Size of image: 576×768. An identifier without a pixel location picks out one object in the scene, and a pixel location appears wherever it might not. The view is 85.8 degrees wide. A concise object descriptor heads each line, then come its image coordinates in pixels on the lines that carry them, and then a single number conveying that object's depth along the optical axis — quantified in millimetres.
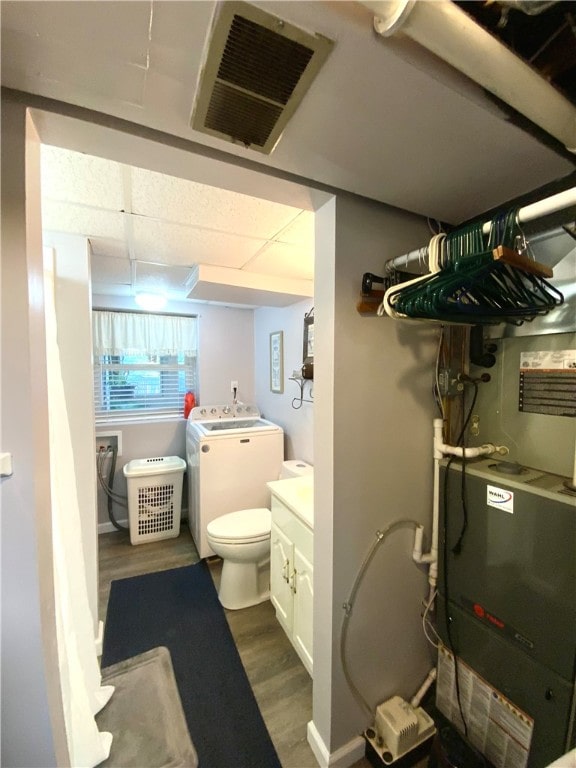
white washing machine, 2463
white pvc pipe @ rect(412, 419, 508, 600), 1195
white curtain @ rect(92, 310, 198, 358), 3000
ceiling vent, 550
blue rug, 1272
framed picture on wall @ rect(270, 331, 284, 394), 2923
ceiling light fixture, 2657
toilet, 1945
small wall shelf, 2531
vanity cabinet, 1465
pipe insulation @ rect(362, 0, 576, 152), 497
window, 3037
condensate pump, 1148
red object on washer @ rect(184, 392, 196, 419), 3199
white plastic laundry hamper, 2699
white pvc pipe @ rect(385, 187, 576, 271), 666
